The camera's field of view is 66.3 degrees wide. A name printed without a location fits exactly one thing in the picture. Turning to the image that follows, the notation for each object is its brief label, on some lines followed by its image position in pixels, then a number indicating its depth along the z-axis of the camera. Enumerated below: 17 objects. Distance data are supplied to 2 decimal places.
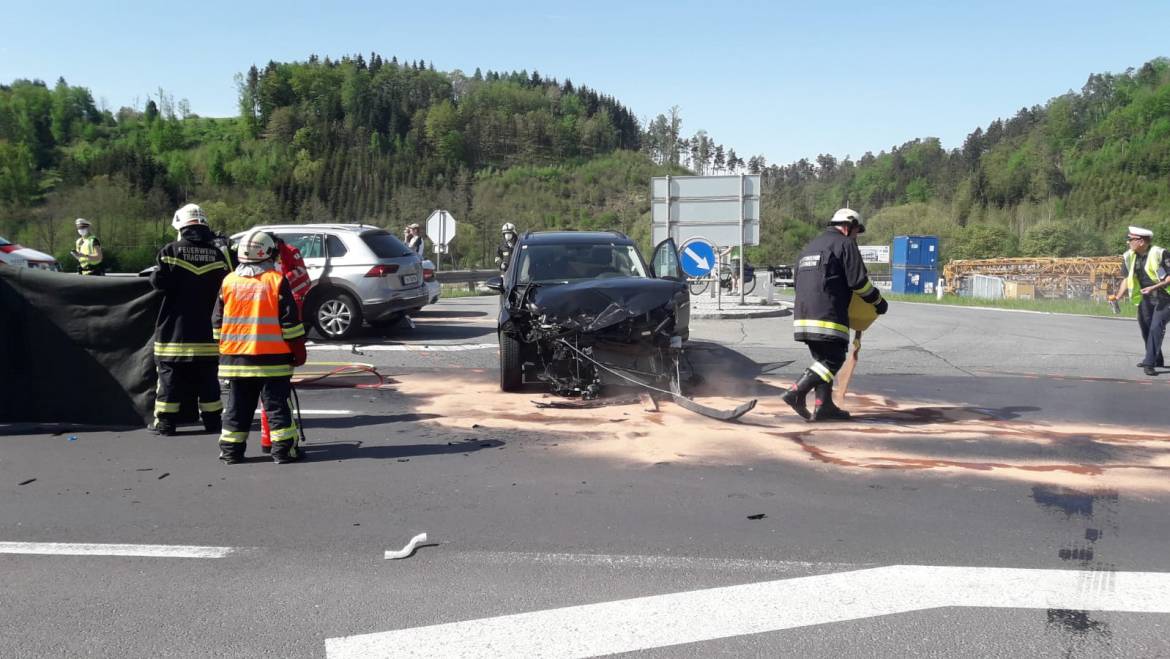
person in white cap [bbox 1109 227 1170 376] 10.61
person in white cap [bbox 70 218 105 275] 14.22
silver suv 13.71
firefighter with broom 7.51
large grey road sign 19.89
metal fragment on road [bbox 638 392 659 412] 8.23
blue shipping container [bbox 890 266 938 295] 39.25
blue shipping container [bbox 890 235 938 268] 39.31
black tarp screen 7.61
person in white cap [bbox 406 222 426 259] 19.12
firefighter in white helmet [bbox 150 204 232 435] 7.22
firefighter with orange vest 6.32
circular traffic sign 17.12
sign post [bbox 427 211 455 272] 26.92
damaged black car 8.38
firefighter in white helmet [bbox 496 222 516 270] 13.50
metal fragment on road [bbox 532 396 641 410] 8.41
